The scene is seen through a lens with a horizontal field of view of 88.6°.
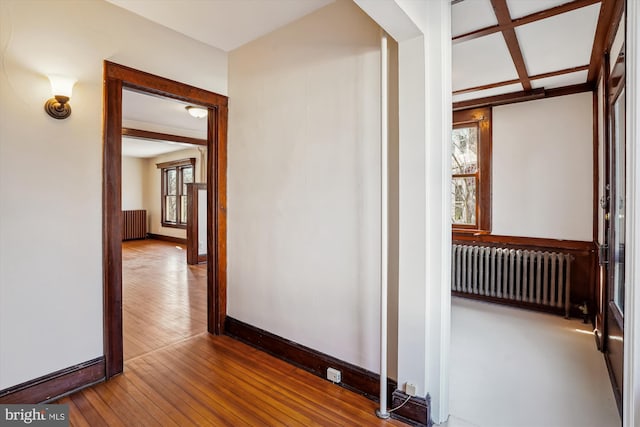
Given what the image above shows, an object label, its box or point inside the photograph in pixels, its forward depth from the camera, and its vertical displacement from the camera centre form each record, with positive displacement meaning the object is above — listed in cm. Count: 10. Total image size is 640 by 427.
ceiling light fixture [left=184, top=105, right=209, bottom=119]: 467 +141
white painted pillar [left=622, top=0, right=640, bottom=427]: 136 -9
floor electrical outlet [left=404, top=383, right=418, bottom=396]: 193 -106
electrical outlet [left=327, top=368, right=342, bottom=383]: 229 -117
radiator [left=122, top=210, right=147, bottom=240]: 990 -49
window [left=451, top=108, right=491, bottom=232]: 427 +53
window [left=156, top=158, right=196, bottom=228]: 909 +53
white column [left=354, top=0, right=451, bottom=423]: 187 +9
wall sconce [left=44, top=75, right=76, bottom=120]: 210 +71
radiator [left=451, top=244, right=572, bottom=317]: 372 -78
